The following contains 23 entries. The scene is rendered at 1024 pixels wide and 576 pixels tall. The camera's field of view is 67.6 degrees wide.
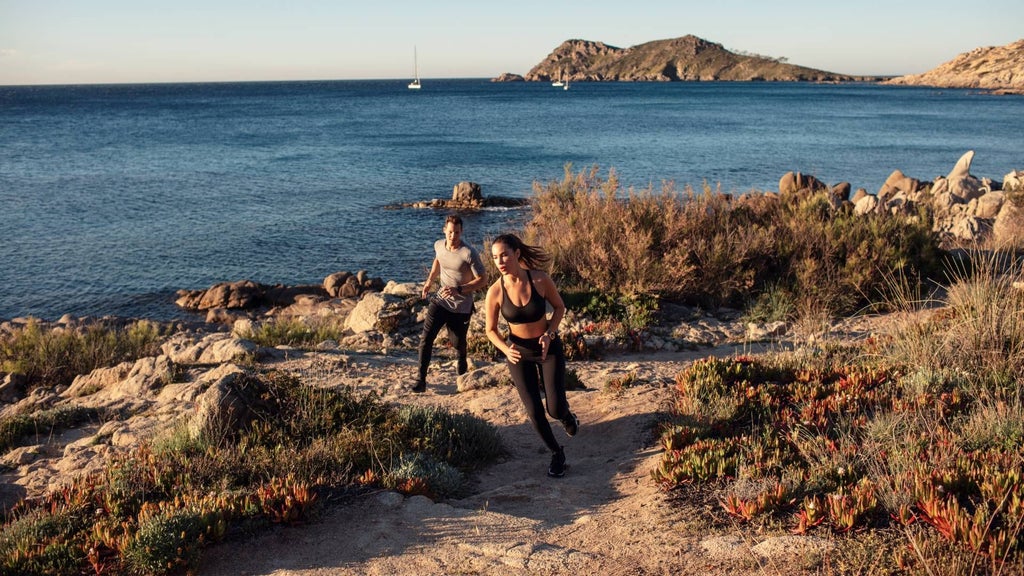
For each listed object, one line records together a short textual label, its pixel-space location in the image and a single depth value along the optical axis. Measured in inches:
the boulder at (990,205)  842.8
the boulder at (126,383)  375.6
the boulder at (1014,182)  844.9
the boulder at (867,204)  757.7
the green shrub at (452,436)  268.2
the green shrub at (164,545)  187.5
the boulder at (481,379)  363.3
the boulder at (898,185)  1114.4
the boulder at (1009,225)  629.6
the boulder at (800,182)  869.3
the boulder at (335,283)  766.5
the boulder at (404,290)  546.5
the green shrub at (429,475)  236.8
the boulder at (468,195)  1244.5
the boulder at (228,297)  748.0
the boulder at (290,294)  759.7
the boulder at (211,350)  419.2
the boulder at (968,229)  706.3
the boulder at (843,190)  1036.5
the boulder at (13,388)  427.2
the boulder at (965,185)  995.9
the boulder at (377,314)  491.5
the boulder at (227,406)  266.1
